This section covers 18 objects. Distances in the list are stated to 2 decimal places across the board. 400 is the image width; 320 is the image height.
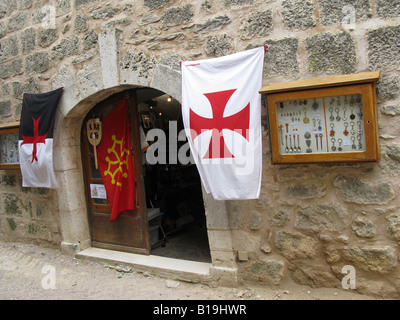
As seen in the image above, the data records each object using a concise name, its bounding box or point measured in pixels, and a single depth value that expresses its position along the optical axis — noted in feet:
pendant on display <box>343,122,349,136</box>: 7.11
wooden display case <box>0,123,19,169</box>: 12.70
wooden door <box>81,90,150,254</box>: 11.09
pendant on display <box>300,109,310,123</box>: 7.47
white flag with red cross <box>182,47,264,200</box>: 7.88
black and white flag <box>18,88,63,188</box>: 11.30
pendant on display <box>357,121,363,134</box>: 6.99
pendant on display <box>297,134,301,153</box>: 7.54
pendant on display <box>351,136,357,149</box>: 7.06
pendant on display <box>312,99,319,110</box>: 7.37
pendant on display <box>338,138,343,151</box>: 7.18
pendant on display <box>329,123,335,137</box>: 7.25
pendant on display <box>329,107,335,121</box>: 7.25
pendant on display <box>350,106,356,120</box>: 7.04
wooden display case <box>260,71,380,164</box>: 6.79
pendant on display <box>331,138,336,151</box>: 7.25
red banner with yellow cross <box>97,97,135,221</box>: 11.11
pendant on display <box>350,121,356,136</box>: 7.06
